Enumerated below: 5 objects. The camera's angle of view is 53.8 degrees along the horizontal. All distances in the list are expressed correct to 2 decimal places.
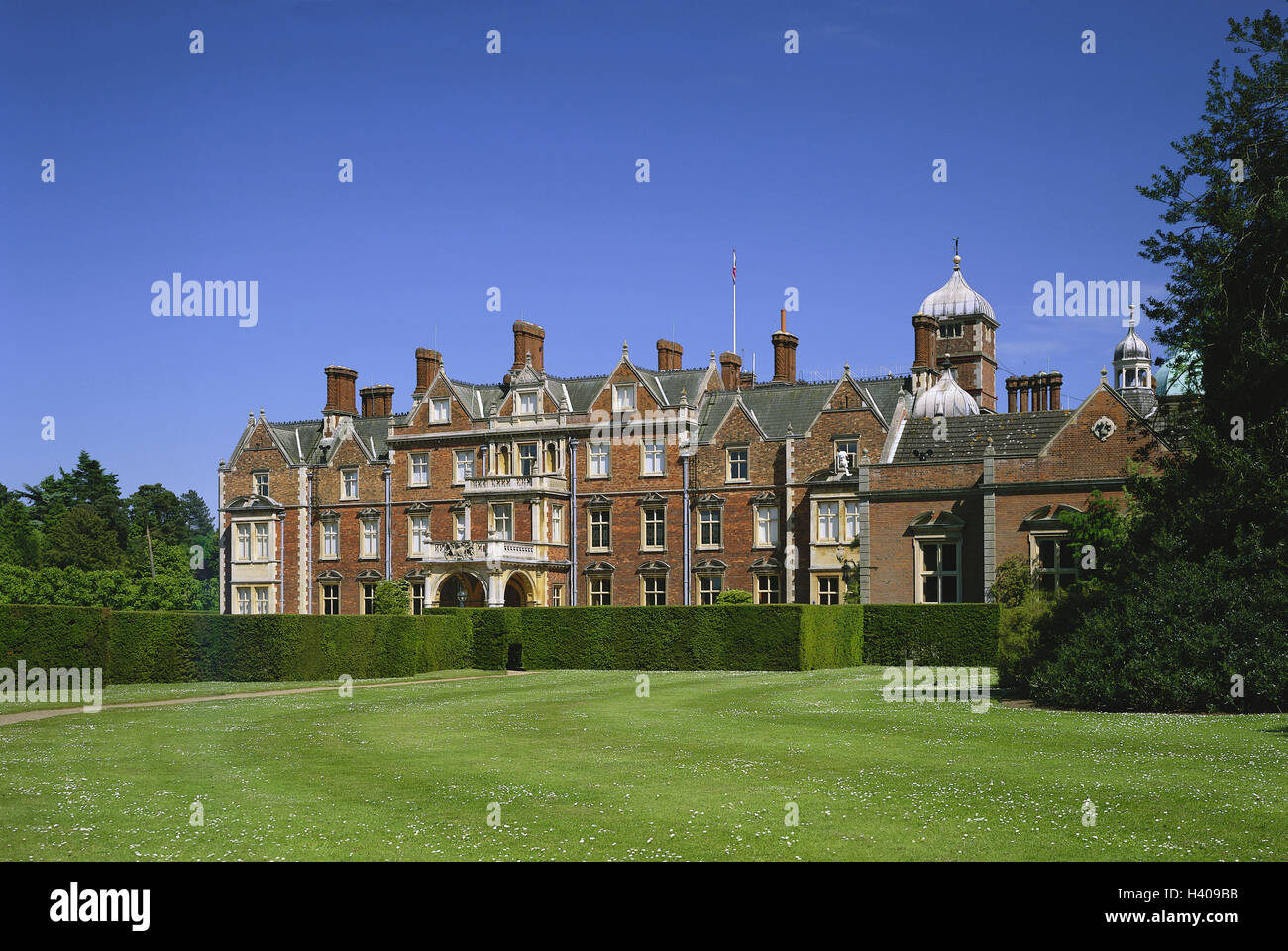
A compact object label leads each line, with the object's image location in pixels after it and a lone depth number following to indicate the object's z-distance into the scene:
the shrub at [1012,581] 39.16
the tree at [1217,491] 20.53
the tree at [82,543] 78.38
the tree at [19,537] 76.56
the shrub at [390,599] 53.88
